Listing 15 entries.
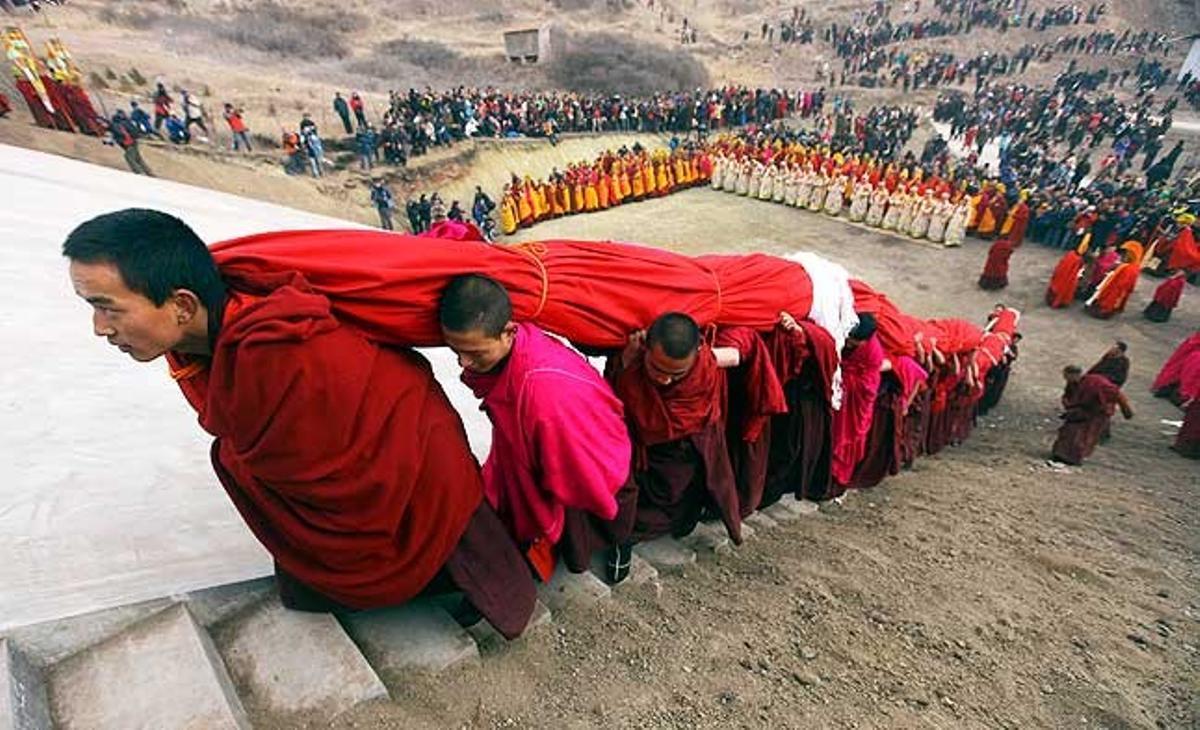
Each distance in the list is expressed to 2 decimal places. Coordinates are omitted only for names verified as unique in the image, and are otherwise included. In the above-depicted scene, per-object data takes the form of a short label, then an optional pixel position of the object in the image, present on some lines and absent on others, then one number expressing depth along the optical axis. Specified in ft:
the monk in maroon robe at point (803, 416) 9.45
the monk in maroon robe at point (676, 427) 7.12
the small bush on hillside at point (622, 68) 91.43
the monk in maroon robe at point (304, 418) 4.52
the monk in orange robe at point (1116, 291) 29.55
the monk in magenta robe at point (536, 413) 5.65
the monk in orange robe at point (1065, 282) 30.63
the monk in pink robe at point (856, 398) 11.18
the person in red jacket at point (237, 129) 43.75
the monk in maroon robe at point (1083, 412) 17.52
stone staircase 4.68
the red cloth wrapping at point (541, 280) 5.26
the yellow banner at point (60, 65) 37.63
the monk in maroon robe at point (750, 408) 8.75
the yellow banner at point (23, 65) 34.32
